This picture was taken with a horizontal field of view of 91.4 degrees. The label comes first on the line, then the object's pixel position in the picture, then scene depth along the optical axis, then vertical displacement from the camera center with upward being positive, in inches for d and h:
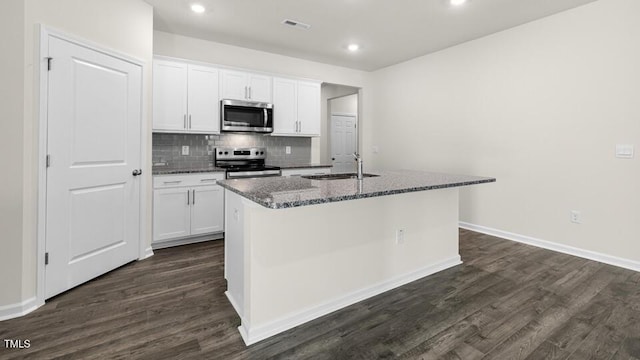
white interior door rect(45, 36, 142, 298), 93.4 +4.6
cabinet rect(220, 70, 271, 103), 164.2 +50.6
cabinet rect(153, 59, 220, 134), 146.9 +39.5
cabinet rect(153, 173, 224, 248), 137.9 -13.7
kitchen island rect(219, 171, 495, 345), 73.9 -17.9
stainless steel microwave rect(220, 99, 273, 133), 162.7 +34.1
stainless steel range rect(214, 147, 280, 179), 156.4 +9.8
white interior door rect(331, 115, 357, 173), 286.7 +35.3
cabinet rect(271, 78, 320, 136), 183.9 +43.9
